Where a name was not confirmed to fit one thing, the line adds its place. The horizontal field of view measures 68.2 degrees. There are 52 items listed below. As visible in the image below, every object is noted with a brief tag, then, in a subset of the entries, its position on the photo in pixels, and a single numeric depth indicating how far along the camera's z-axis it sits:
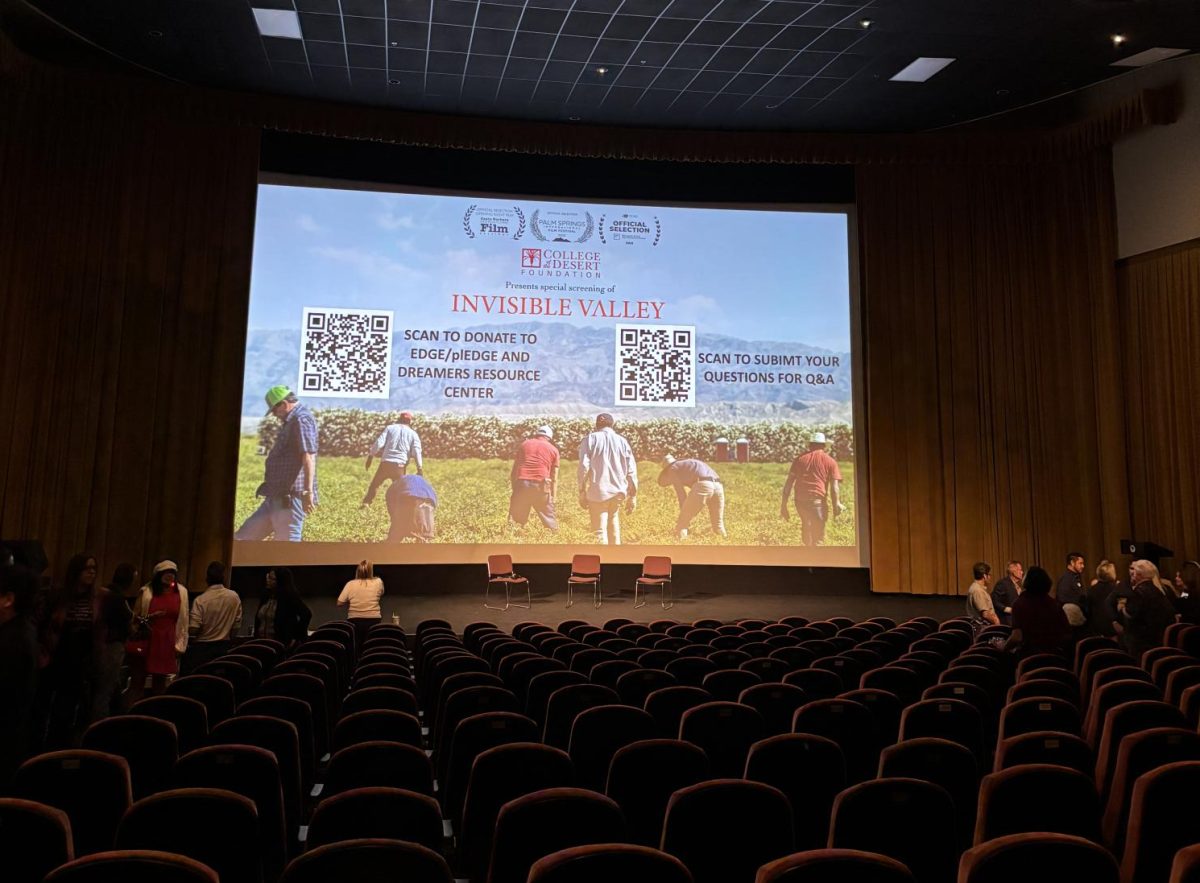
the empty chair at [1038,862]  1.96
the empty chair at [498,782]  2.96
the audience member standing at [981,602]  8.96
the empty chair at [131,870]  1.83
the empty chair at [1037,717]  3.91
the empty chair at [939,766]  3.07
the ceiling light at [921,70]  11.21
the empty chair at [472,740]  3.54
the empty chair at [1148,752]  3.15
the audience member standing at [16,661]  3.72
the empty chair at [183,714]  3.87
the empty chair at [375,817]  2.41
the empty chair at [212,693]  4.38
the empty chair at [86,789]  2.73
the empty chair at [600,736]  3.62
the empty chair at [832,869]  1.85
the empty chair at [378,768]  3.03
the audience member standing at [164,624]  6.29
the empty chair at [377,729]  3.58
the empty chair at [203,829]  2.36
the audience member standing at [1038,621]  5.93
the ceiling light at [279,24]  10.05
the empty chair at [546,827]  2.36
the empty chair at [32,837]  2.20
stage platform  11.36
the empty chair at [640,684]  4.77
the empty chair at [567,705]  4.19
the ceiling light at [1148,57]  11.02
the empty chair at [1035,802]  2.64
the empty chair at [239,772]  2.92
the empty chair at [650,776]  3.06
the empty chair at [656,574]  12.08
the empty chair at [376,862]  1.97
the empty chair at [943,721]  3.84
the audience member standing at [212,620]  6.82
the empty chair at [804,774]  3.10
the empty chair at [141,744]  3.32
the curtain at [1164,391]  11.20
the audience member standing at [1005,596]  9.22
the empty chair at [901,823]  2.46
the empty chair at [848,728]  3.86
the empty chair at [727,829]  2.42
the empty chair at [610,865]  1.89
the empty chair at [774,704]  4.40
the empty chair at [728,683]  4.94
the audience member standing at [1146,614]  6.45
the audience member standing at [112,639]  5.53
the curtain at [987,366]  12.44
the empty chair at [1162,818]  2.56
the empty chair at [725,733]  3.74
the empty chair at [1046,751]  3.23
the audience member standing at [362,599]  8.16
